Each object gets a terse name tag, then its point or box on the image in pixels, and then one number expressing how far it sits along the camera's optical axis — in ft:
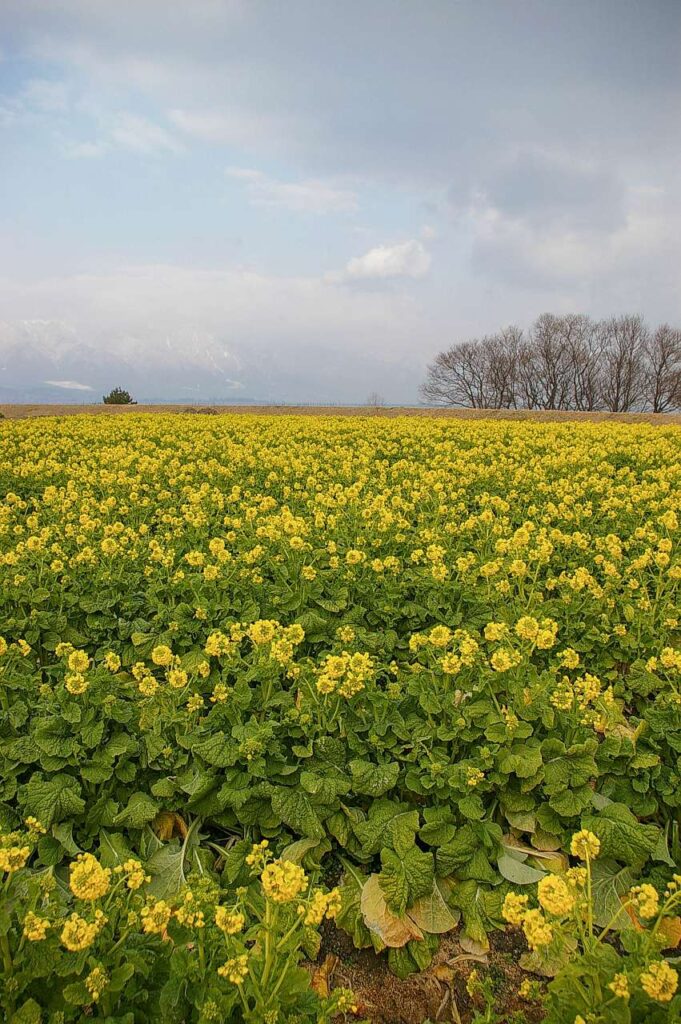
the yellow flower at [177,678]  11.79
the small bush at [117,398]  138.51
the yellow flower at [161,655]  11.86
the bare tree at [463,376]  230.07
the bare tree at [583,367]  224.33
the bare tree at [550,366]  226.58
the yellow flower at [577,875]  7.74
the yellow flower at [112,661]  11.80
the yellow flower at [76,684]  11.01
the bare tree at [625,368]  219.41
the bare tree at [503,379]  227.40
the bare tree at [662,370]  213.05
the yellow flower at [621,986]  6.41
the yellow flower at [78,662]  11.35
